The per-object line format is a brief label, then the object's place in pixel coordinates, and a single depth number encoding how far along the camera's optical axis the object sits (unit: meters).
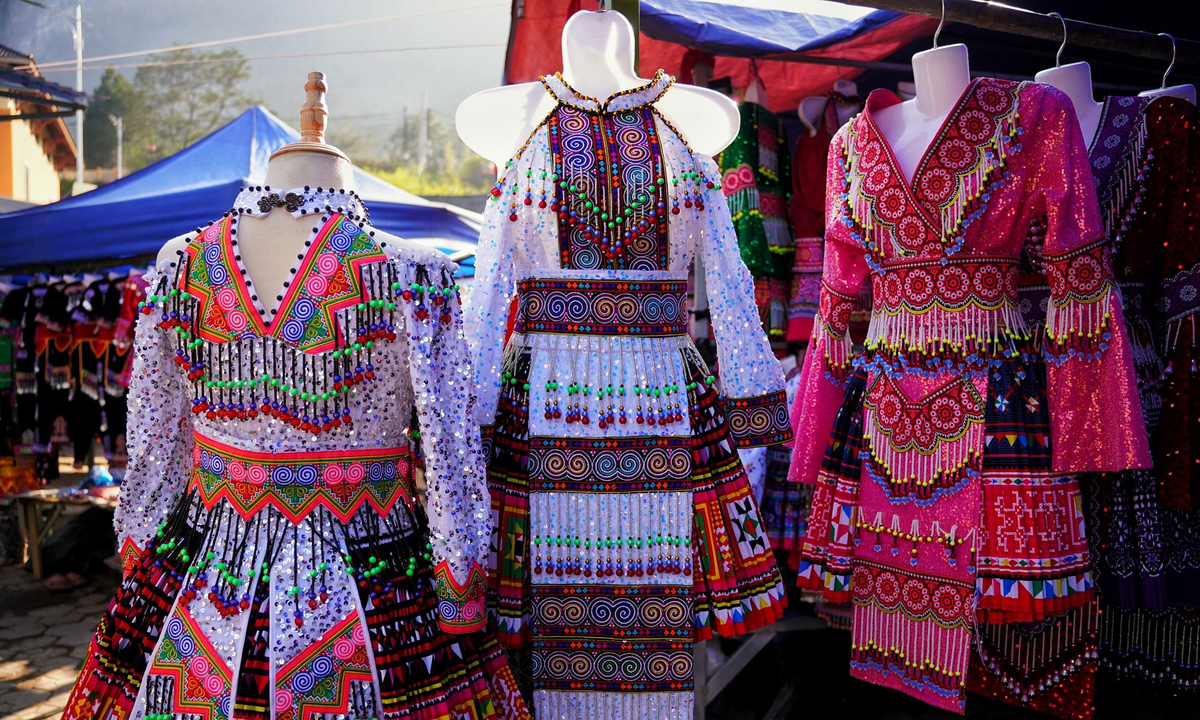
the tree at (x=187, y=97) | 41.88
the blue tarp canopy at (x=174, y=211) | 4.93
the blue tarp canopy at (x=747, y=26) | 3.08
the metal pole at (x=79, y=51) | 25.80
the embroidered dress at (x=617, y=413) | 1.93
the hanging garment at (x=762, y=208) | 3.50
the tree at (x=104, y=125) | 38.88
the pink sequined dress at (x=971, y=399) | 2.23
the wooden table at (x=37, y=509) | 5.17
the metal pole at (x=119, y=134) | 38.59
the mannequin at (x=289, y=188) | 1.70
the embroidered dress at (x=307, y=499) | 1.64
